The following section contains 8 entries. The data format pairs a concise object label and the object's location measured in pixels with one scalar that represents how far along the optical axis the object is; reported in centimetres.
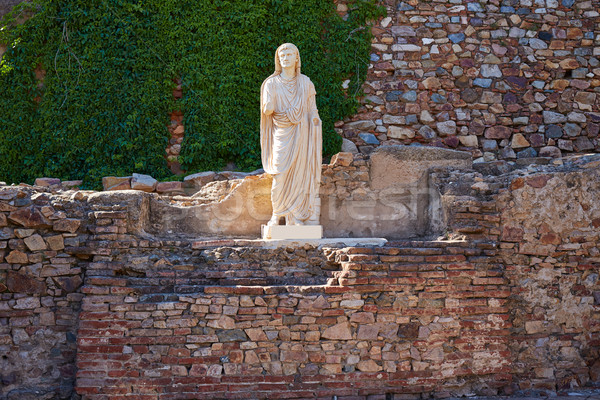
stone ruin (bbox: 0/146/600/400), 631
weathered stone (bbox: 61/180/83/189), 952
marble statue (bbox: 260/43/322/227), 729
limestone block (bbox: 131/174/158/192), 930
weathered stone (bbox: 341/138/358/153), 1023
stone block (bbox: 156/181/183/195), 942
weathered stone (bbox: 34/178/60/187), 927
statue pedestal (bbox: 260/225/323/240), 710
